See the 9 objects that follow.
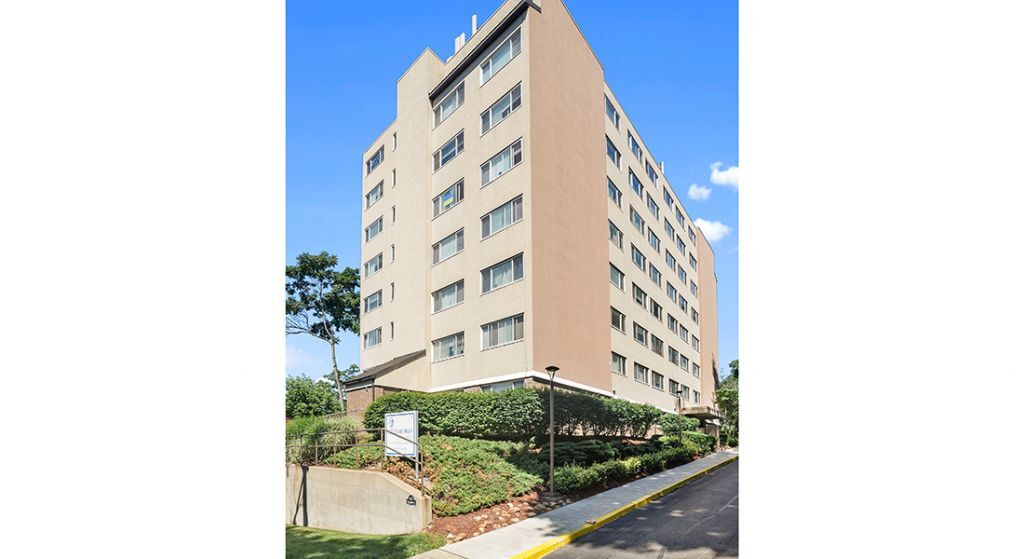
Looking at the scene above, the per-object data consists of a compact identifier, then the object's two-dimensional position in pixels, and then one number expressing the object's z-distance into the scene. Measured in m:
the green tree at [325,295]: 43.94
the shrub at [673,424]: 33.23
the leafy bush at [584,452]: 17.81
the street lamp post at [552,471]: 14.99
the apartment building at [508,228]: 23.91
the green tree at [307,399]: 33.50
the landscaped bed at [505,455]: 13.38
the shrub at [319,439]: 17.48
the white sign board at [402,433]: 14.11
